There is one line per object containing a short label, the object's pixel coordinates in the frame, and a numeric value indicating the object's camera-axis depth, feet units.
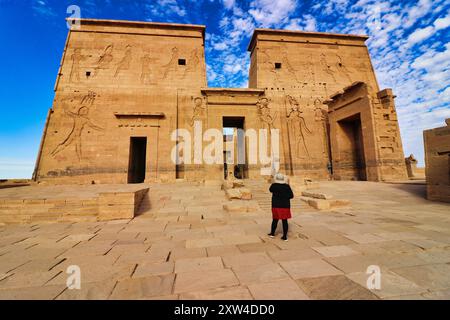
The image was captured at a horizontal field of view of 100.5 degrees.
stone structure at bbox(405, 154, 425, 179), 45.85
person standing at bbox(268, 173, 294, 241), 11.78
